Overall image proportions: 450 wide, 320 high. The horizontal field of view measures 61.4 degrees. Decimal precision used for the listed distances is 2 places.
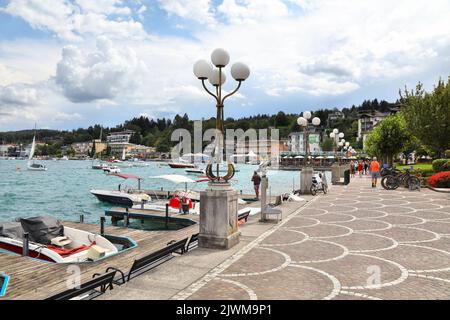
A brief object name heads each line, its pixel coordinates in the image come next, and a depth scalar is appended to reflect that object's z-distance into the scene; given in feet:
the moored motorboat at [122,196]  100.82
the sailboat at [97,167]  399.03
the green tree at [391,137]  156.35
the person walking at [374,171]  94.75
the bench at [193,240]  32.55
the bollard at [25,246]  40.37
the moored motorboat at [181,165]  382.01
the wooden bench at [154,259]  25.39
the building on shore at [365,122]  549.38
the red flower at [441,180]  88.38
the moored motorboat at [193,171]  310.20
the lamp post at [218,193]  32.04
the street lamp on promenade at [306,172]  80.69
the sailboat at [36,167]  344.28
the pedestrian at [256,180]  92.53
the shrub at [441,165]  105.91
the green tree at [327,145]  519.27
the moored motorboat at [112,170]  301.98
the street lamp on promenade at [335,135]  136.87
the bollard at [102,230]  52.51
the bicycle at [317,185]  80.43
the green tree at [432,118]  120.37
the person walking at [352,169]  169.68
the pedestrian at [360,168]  155.12
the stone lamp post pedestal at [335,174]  116.43
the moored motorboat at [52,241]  39.63
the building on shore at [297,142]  596.13
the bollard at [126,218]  68.39
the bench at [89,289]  19.25
